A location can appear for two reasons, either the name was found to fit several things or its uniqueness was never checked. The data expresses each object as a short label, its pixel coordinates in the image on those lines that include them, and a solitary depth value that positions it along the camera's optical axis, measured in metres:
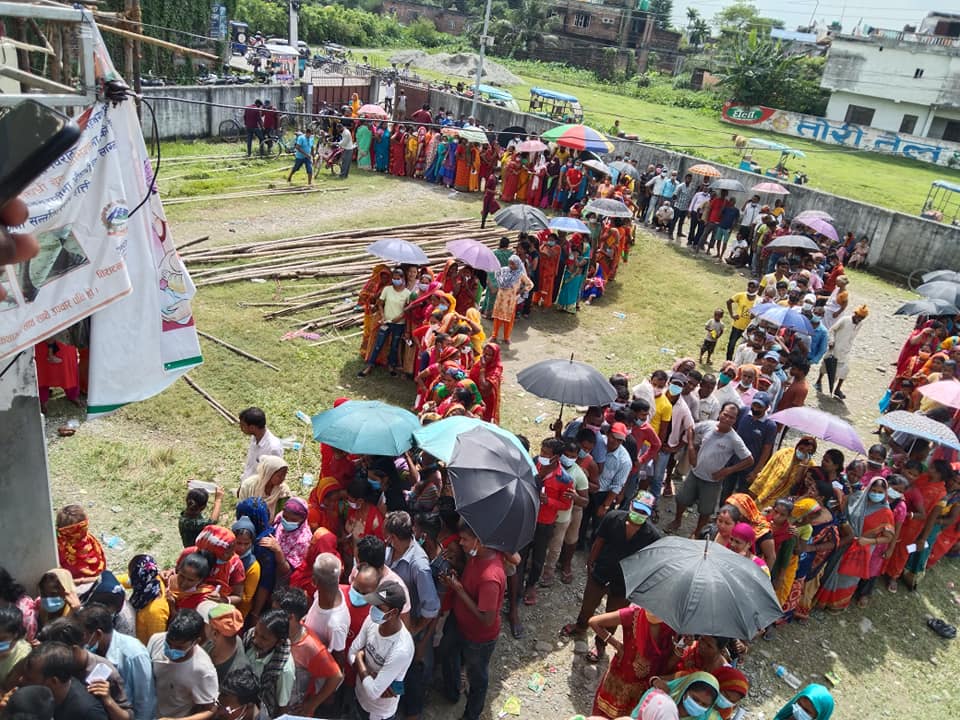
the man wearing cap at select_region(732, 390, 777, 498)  7.30
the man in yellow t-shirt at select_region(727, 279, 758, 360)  11.17
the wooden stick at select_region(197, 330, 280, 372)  9.67
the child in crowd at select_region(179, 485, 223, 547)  4.82
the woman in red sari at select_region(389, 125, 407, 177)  21.23
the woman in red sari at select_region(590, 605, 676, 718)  4.52
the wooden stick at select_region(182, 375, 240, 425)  8.35
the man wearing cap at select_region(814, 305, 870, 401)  10.87
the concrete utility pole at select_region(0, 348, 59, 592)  3.86
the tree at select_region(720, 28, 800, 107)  47.09
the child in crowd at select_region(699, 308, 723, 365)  11.31
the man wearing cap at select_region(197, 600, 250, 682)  3.71
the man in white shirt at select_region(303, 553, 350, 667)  4.02
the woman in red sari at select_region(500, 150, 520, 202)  20.22
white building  45.31
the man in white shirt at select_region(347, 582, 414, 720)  3.92
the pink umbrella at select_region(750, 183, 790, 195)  18.08
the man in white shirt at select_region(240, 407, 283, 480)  5.75
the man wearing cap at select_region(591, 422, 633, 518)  6.56
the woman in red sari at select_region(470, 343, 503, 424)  8.28
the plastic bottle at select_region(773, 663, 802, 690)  5.97
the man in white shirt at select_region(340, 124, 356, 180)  20.34
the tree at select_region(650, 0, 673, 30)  67.88
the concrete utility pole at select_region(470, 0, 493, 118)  22.77
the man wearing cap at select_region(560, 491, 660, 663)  5.34
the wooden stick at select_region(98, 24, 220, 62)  3.68
